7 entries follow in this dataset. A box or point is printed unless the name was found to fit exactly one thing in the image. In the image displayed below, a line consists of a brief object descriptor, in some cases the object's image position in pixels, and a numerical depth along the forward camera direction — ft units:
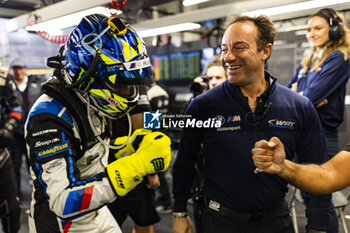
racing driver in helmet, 2.88
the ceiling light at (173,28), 12.38
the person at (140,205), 5.45
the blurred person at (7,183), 6.32
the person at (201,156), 4.58
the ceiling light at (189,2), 9.39
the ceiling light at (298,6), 5.23
